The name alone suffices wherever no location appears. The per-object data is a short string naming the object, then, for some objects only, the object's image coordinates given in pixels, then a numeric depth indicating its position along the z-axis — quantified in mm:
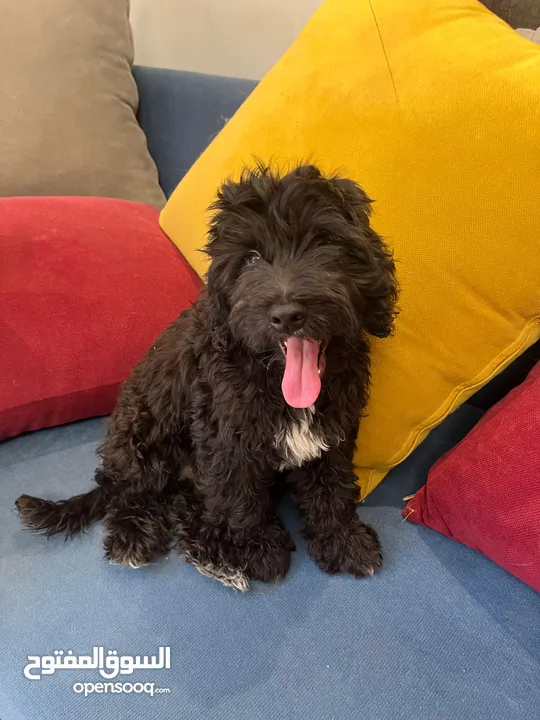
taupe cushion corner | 783
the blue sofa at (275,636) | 452
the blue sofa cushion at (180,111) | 906
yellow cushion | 520
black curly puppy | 465
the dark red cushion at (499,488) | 499
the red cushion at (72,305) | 619
